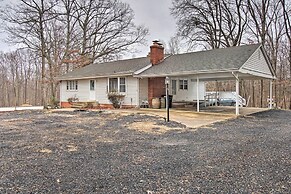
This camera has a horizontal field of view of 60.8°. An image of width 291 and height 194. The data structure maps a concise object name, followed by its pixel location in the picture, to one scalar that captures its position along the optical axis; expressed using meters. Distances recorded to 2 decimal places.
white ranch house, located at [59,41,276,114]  12.85
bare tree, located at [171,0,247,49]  22.59
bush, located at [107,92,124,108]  16.39
